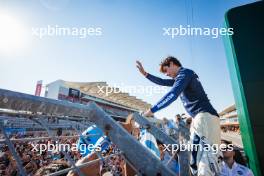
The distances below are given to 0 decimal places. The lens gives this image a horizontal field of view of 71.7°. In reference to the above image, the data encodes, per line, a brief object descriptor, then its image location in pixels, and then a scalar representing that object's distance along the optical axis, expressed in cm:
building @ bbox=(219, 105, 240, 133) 3160
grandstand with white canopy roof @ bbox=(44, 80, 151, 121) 3133
